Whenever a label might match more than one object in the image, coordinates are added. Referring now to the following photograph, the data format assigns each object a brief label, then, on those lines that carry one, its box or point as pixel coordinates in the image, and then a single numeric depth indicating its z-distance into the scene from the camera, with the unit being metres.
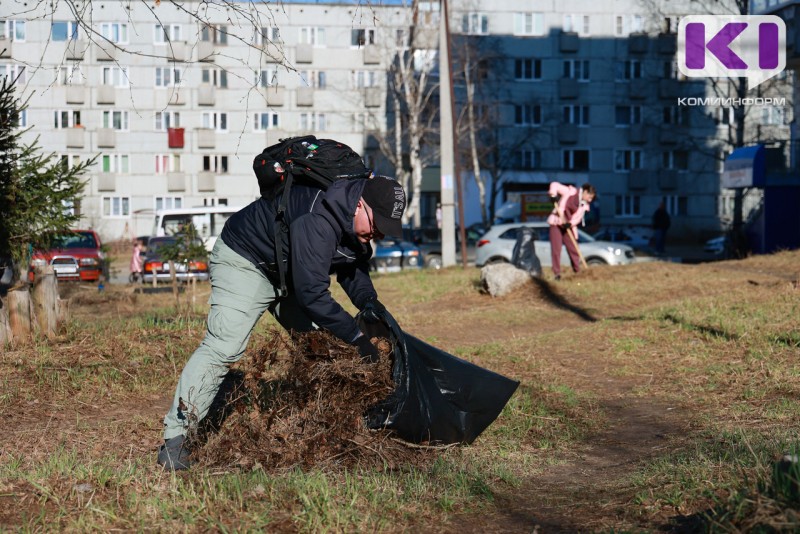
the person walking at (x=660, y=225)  33.22
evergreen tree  10.16
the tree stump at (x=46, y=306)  7.88
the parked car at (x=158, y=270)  22.51
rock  13.55
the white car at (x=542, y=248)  22.19
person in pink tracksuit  14.67
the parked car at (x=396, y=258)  26.98
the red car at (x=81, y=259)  20.61
